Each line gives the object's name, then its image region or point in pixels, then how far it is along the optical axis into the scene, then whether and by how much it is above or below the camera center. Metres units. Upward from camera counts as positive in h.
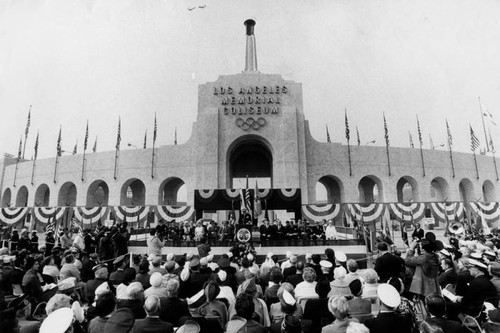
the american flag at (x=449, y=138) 36.86 +9.73
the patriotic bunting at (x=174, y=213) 26.91 +1.04
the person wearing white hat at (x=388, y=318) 3.80 -1.17
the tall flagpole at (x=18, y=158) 41.49 +9.51
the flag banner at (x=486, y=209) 28.32 +1.03
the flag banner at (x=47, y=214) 26.72 +1.12
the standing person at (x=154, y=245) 12.74 -0.79
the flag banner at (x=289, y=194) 25.19 +2.34
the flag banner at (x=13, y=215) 26.55 +1.05
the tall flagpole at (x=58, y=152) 37.38 +8.90
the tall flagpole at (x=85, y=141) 36.01 +10.07
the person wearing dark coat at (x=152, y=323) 3.57 -1.10
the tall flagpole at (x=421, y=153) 35.74 +7.78
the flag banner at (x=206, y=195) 25.27 +2.37
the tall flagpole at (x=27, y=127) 43.43 +13.68
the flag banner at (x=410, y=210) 26.94 +0.98
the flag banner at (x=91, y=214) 27.44 +1.08
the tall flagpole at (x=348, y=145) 33.75 +8.24
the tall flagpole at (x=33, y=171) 39.15 +6.90
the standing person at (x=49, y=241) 15.69 -0.69
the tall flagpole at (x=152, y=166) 33.62 +6.30
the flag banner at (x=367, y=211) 27.06 +0.97
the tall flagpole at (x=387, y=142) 34.69 +8.85
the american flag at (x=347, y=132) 33.75 +9.64
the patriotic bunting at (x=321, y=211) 27.20 +1.02
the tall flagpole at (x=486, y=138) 41.26 +11.19
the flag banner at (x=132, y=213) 27.06 +1.08
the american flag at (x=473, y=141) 36.84 +9.28
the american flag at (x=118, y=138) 35.53 +9.99
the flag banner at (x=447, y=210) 27.03 +0.93
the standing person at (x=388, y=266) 6.81 -0.95
